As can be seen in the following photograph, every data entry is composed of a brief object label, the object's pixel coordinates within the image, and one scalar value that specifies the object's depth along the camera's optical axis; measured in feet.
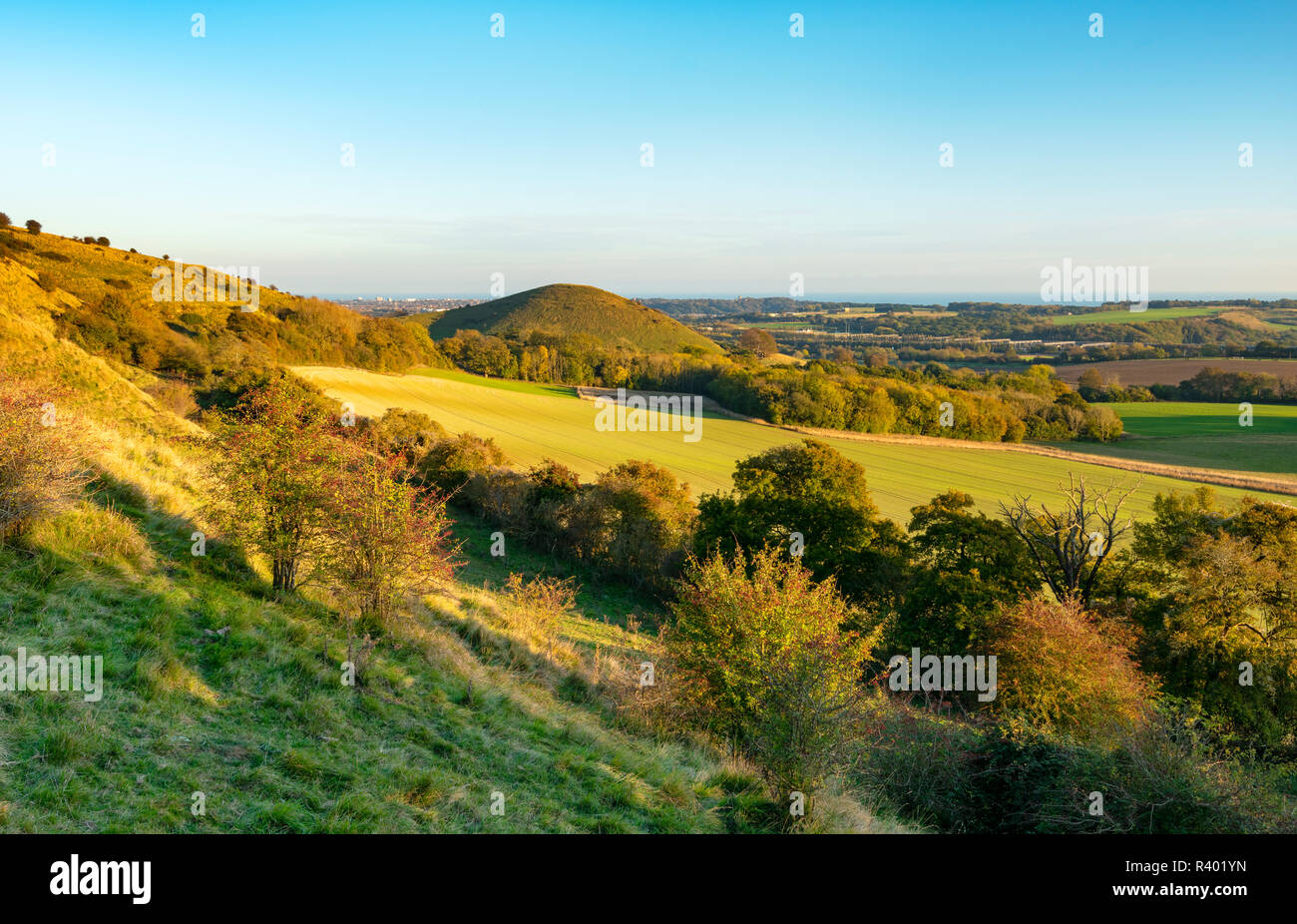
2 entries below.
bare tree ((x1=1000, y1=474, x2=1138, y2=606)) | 83.46
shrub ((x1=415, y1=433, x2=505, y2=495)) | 141.59
